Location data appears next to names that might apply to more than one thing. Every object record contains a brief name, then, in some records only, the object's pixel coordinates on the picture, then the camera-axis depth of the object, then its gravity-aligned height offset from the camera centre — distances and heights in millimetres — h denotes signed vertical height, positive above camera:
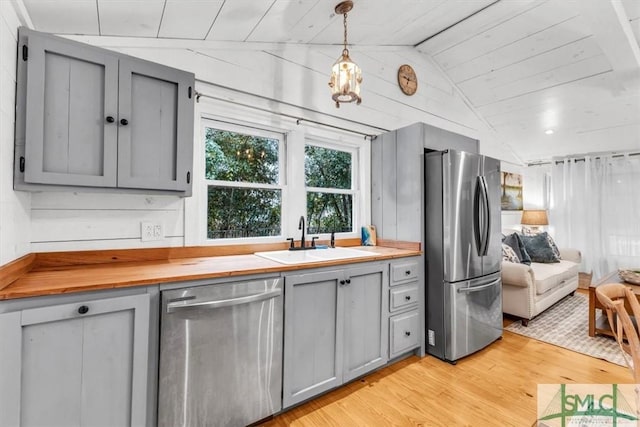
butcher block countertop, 1245 -269
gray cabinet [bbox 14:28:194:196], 1378 +505
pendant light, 2086 +956
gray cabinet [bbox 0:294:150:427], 1136 -591
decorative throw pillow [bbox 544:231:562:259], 4406 -399
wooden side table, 2939 -995
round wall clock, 3393 +1592
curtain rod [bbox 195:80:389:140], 2178 +877
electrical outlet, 1919 -80
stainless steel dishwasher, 1457 -702
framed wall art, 5148 +508
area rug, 2715 -1143
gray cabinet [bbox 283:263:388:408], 1852 -727
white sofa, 3197 -756
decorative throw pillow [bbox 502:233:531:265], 3953 -342
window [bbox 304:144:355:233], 2875 +302
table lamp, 5242 +24
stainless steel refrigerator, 2521 -286
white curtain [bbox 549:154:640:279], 4812 +189
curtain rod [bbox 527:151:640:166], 4779 +1059
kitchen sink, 2169 -269
